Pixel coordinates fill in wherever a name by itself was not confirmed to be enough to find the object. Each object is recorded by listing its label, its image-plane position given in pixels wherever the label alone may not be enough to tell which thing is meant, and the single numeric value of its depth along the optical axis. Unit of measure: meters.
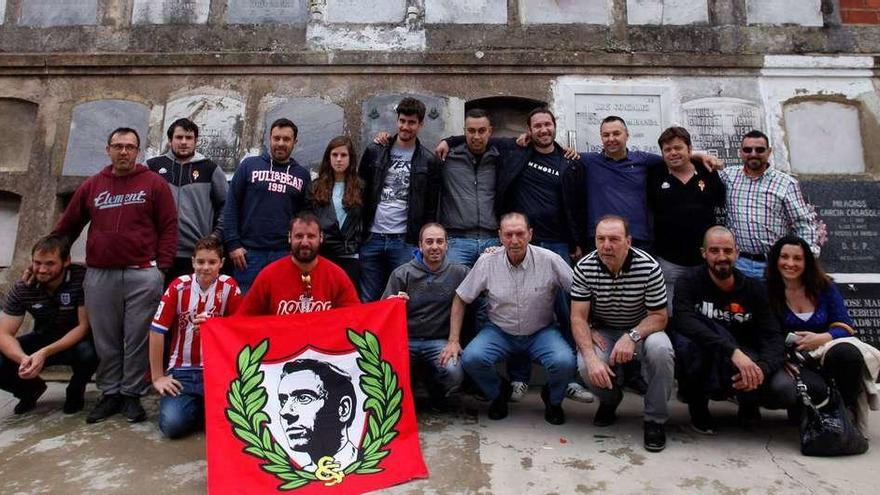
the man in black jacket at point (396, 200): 4.63
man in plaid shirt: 4.54
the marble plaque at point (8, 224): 6.31
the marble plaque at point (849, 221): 5.74
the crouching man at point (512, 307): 3.95
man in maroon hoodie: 4.09
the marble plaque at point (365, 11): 6.64
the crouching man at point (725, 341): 3.52
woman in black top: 4.55
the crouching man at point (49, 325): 4.14
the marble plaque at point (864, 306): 5.42
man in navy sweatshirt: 4.53
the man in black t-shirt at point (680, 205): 4.51
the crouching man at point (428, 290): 4.14
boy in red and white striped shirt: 3.88
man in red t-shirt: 3.86
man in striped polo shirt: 3.56
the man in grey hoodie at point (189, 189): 4.71
